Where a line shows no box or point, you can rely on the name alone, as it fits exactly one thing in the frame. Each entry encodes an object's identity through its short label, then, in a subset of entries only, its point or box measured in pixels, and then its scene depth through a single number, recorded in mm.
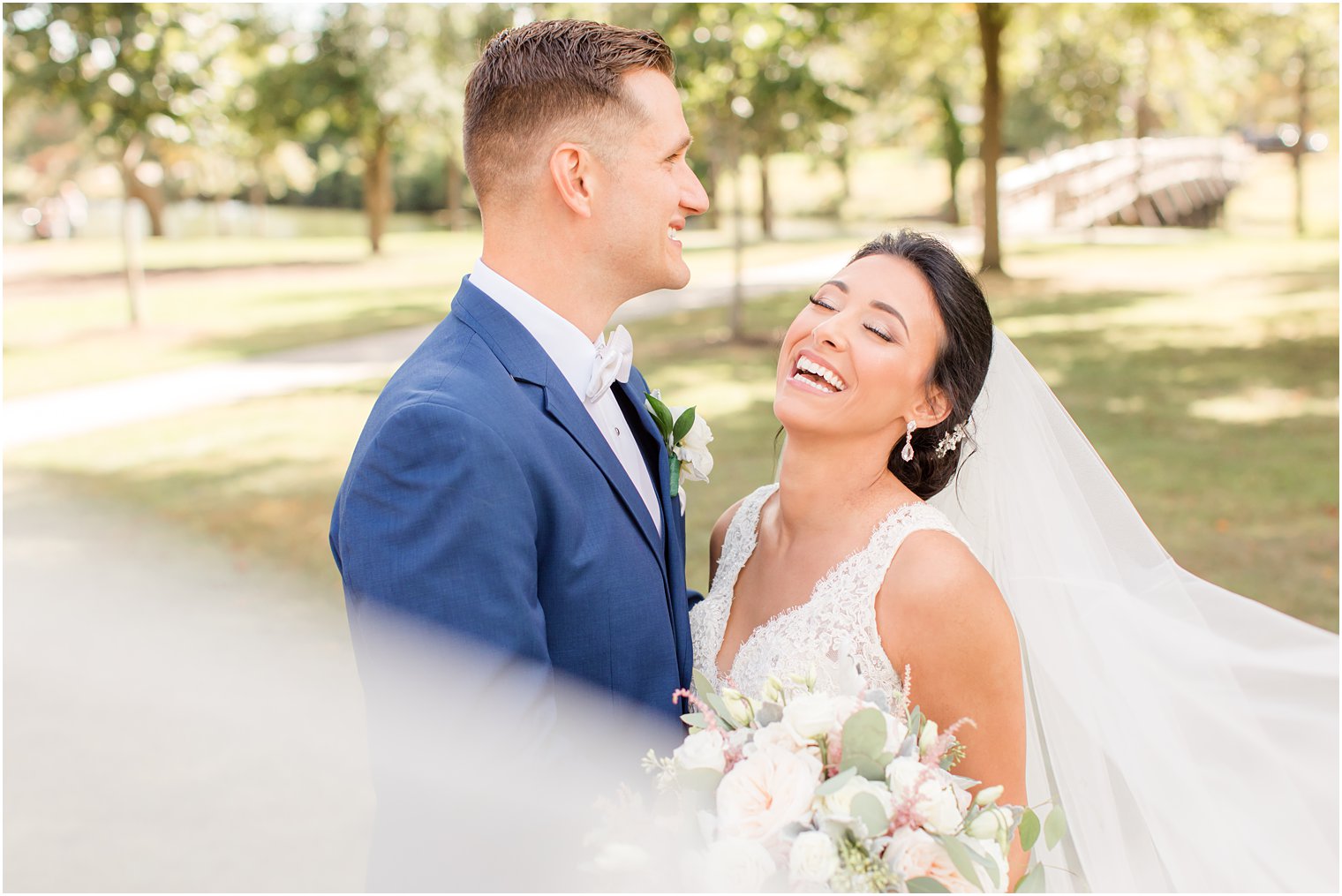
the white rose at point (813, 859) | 1926
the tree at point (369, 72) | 31969
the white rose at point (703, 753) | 2061
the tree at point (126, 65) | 15734
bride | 2748
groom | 2076
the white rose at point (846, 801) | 1952
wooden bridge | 35188
